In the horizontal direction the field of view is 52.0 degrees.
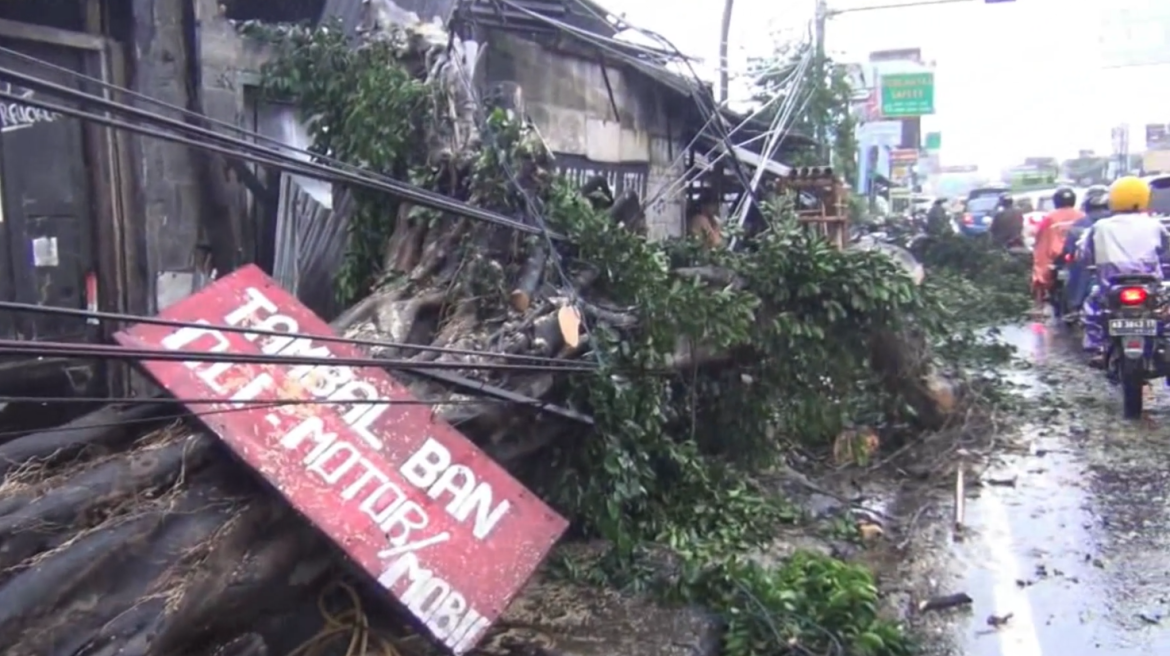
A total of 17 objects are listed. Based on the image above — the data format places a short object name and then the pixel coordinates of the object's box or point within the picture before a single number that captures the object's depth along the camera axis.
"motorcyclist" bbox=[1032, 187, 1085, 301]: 16.34
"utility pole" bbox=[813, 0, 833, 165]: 20.74
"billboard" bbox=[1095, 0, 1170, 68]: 39.41
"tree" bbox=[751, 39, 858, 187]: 19.16
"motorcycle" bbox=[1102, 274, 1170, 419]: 9.38
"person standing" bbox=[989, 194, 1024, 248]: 22.44
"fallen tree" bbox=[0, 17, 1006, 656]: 4.12
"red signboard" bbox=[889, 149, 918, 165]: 52.53
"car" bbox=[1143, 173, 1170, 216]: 20.39
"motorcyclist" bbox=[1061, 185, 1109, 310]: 13.56
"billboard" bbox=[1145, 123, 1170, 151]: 61.64
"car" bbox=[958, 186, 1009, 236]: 29.88
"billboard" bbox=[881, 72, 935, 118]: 44.00
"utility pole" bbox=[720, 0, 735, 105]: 19.15
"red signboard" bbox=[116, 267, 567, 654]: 4.53
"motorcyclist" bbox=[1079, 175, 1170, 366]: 10.09
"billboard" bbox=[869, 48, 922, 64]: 62.56
